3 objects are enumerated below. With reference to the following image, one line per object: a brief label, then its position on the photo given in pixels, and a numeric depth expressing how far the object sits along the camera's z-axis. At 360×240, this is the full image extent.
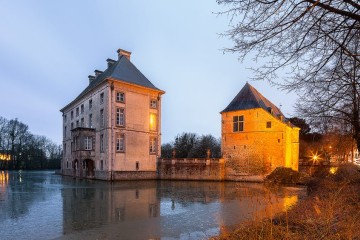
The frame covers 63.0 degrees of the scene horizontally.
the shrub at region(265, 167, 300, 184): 27.38
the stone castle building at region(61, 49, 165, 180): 29.00
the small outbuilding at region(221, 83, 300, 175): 28.08
